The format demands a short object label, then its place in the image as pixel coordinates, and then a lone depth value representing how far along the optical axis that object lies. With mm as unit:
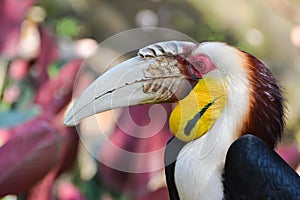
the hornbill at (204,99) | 4593
